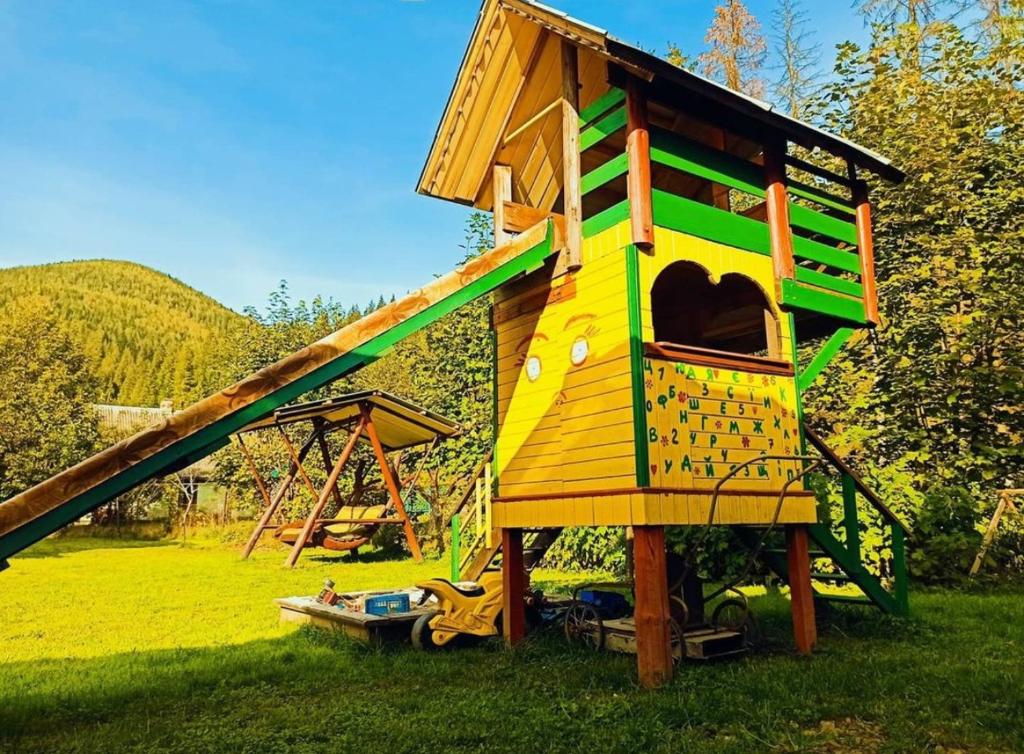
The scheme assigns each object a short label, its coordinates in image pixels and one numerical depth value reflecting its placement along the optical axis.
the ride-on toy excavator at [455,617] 6.90
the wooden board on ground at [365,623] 6.98
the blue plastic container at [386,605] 7.51
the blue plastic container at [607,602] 7.33
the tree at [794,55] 19.44
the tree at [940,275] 11.03
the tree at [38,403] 25.72
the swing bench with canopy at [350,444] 14.94
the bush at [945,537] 10.06
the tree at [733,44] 19.50
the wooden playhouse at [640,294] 5.68
